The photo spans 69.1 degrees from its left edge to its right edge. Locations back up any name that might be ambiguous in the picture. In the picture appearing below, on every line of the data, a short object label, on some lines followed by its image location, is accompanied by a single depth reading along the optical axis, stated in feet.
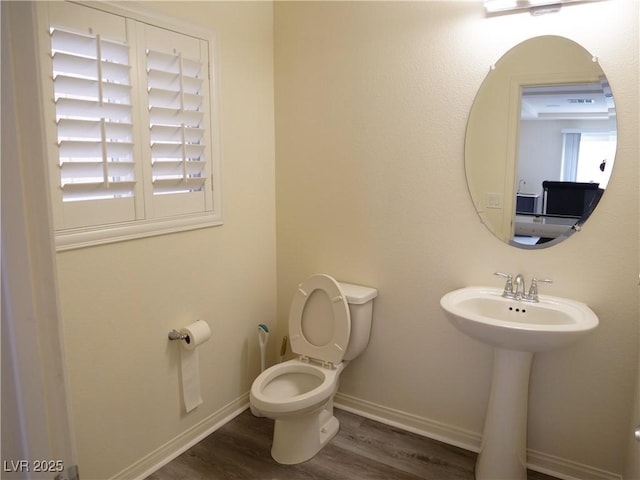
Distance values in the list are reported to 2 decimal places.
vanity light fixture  6.51
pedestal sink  6.44
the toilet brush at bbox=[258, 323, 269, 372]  9.15
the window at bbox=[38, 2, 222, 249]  5.75
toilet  7.63
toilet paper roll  7.51
